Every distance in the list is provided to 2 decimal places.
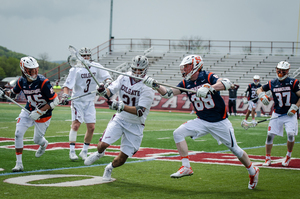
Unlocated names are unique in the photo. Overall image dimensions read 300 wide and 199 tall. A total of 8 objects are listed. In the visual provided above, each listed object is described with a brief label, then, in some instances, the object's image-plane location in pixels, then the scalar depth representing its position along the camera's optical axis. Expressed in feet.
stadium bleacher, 210.79
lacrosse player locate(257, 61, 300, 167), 51.39
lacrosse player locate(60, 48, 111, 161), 53.47
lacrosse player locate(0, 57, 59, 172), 43.75
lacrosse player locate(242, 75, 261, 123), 120.16
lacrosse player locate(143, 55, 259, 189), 37.42
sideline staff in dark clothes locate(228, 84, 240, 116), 164.14
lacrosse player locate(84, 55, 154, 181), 38.86
